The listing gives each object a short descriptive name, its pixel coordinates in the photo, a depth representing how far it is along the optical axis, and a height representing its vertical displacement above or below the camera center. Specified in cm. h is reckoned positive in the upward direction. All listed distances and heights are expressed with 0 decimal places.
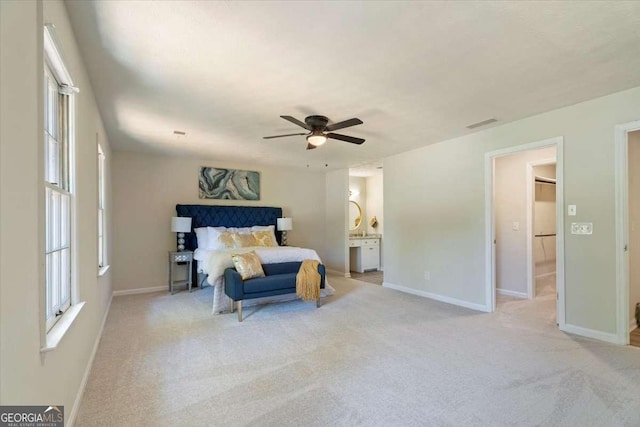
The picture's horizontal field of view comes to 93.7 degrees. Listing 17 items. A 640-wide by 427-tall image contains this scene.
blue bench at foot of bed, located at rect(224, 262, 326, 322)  374 -91
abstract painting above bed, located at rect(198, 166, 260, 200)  592 +61
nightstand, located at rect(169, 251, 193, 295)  515 -79
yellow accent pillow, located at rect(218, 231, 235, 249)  513 -46
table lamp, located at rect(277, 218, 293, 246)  634 -22
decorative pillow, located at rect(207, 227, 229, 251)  513 -44
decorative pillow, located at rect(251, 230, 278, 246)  551 -46
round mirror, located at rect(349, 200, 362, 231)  831 -5
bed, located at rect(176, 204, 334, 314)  407 -56
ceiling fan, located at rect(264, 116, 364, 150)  331 +94
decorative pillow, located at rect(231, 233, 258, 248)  522 -48
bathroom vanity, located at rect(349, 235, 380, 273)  710 -97
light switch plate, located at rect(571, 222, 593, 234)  315 -16
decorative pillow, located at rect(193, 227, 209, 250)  541 -43
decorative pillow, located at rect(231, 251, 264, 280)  387 -68
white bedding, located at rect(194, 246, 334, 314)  404 -68
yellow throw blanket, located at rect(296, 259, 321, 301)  409 -97
